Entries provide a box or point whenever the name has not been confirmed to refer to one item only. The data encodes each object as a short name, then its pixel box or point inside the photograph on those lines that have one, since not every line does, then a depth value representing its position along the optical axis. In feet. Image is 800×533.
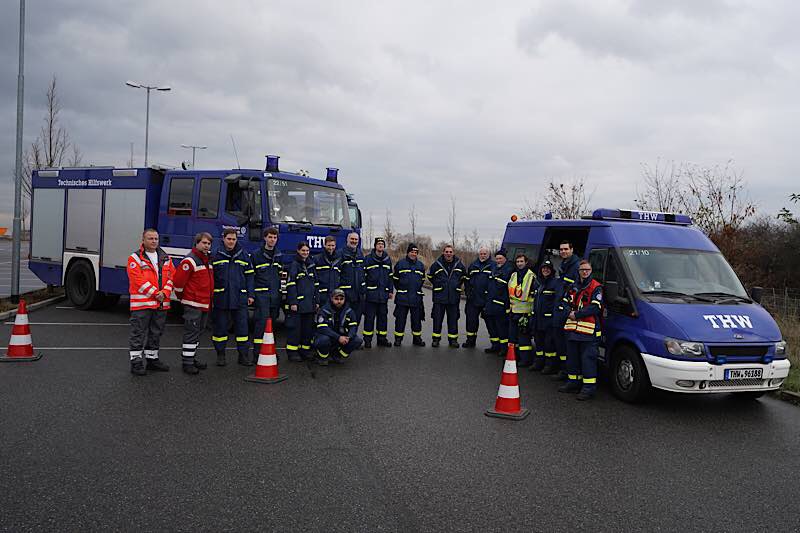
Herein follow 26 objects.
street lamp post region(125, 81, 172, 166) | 97.25
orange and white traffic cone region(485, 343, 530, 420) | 20.75
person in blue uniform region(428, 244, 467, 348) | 34.17
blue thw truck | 34.17
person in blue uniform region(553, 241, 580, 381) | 26.35
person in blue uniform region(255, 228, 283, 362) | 27.78
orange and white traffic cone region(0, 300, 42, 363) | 25.98
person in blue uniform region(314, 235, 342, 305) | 30.25
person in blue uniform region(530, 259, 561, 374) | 27.89
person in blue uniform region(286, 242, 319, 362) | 28.73
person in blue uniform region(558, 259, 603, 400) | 23.48
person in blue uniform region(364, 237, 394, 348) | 33.09
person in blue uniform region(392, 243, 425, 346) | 33.99
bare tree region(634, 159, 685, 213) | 55.20
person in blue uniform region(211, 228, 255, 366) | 26.63
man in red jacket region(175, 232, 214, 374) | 25.34
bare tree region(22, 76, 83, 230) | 78.64
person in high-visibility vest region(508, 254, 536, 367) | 29.86
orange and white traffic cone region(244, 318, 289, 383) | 24.53
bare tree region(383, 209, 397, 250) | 111.45
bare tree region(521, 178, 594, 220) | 64.48
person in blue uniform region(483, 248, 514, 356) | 32.48
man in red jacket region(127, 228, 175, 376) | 24.53
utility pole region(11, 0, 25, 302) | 42.01
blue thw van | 20.98
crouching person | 28.25
